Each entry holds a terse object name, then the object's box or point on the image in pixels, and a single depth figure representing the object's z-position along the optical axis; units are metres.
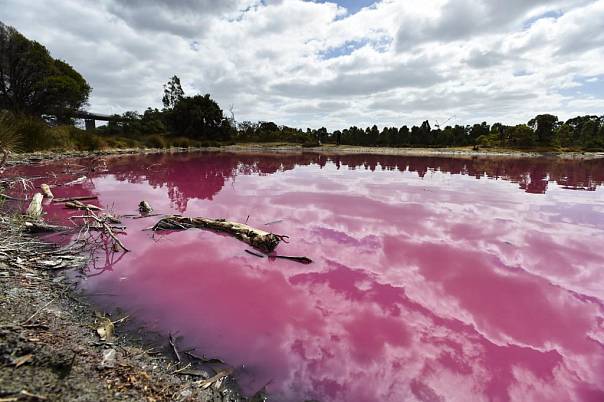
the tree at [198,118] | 61.12
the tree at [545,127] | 61.44
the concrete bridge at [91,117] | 50.31
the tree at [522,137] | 61.97
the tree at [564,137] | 65.33
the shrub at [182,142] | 50.85
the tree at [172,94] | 67.00
